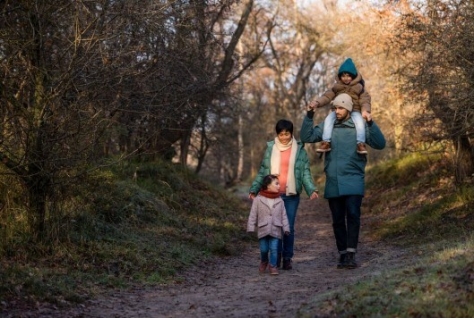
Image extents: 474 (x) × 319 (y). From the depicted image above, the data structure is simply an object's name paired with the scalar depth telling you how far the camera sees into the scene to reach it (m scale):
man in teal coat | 9.83
